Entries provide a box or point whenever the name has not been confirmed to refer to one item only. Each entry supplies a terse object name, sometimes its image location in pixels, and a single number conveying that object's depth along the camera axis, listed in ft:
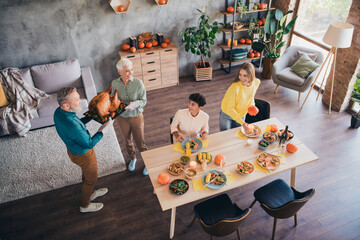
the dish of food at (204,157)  10.07
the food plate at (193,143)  10.51
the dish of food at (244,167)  9.66
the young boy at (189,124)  10.98
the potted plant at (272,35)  18.74
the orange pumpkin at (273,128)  11.28
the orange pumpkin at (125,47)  18.31
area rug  13.07
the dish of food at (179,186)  9.05
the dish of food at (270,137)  10.87
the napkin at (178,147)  10.62
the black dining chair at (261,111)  12.51
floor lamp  14.67
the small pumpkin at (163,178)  9.31
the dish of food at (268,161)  9.82
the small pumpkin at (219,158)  9.96
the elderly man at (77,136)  9.18
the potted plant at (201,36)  18.24
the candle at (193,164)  9.75
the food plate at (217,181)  9.22
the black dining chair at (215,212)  8.96
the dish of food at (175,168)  9.66
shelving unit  19.39
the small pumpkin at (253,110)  11.17
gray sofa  16.19
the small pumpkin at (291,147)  10.34
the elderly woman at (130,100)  11.02
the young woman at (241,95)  10.98
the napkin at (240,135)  11.18
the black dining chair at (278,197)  9.21
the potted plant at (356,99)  15.07
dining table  9.10
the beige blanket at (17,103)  15.30
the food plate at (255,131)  11.16
